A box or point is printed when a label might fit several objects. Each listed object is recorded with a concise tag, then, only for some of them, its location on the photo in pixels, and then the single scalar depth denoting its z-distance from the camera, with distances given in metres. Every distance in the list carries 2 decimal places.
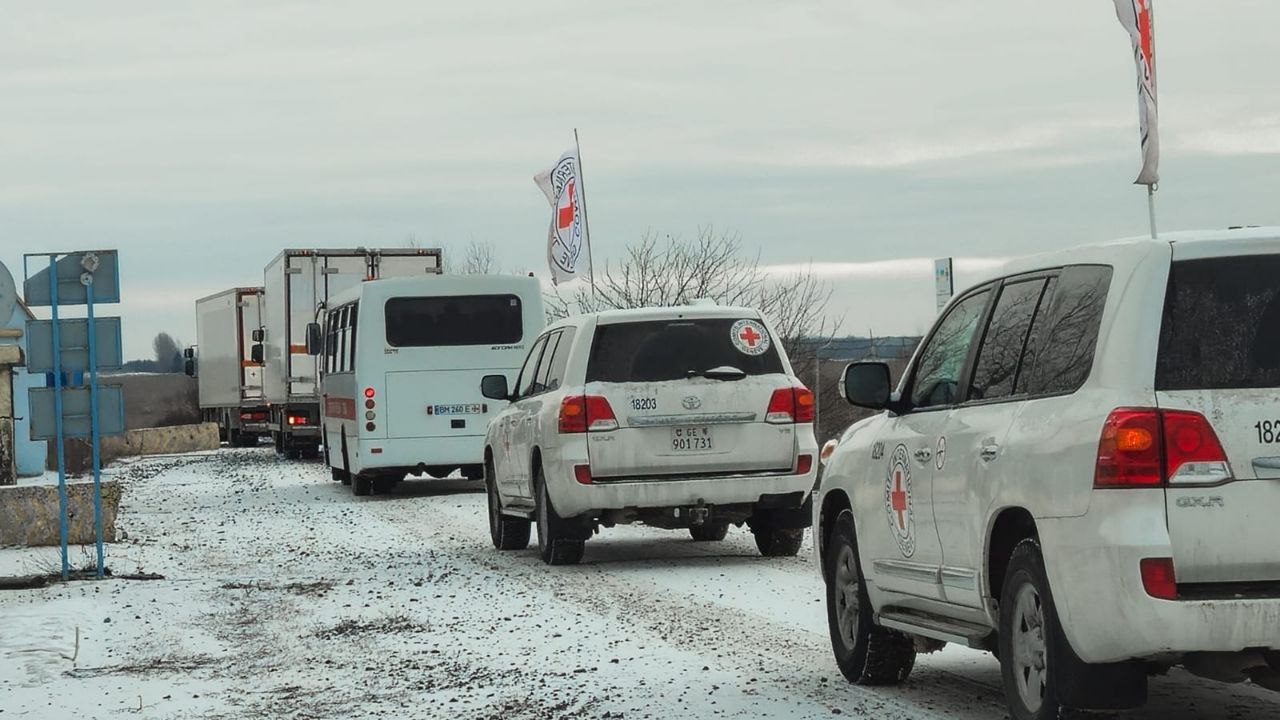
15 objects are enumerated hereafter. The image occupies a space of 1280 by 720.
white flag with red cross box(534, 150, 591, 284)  31.52
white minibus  26.02
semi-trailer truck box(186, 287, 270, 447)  46.81
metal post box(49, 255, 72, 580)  14.70
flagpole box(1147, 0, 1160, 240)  7.48
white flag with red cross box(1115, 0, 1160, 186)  11.03
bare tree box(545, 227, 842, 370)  43.44
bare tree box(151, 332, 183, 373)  151.50
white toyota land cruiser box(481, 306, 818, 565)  15.00
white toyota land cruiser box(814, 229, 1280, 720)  6.21
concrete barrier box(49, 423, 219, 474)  54.16
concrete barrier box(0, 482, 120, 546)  18.36
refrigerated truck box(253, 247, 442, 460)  34.22
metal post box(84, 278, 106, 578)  14.88
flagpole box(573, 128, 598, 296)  30.98
